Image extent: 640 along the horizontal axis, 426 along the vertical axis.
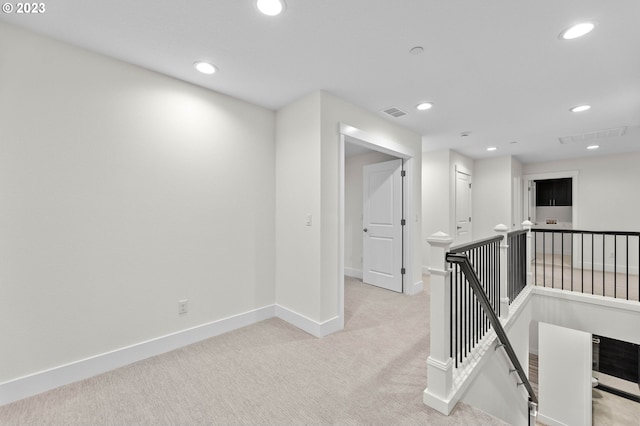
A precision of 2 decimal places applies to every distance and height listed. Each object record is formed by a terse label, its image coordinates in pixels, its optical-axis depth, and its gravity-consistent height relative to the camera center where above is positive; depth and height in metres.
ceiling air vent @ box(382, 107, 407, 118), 3.27 +1.25
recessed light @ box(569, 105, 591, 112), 3.18 +1.25
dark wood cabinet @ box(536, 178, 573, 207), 7.23 +0.54
